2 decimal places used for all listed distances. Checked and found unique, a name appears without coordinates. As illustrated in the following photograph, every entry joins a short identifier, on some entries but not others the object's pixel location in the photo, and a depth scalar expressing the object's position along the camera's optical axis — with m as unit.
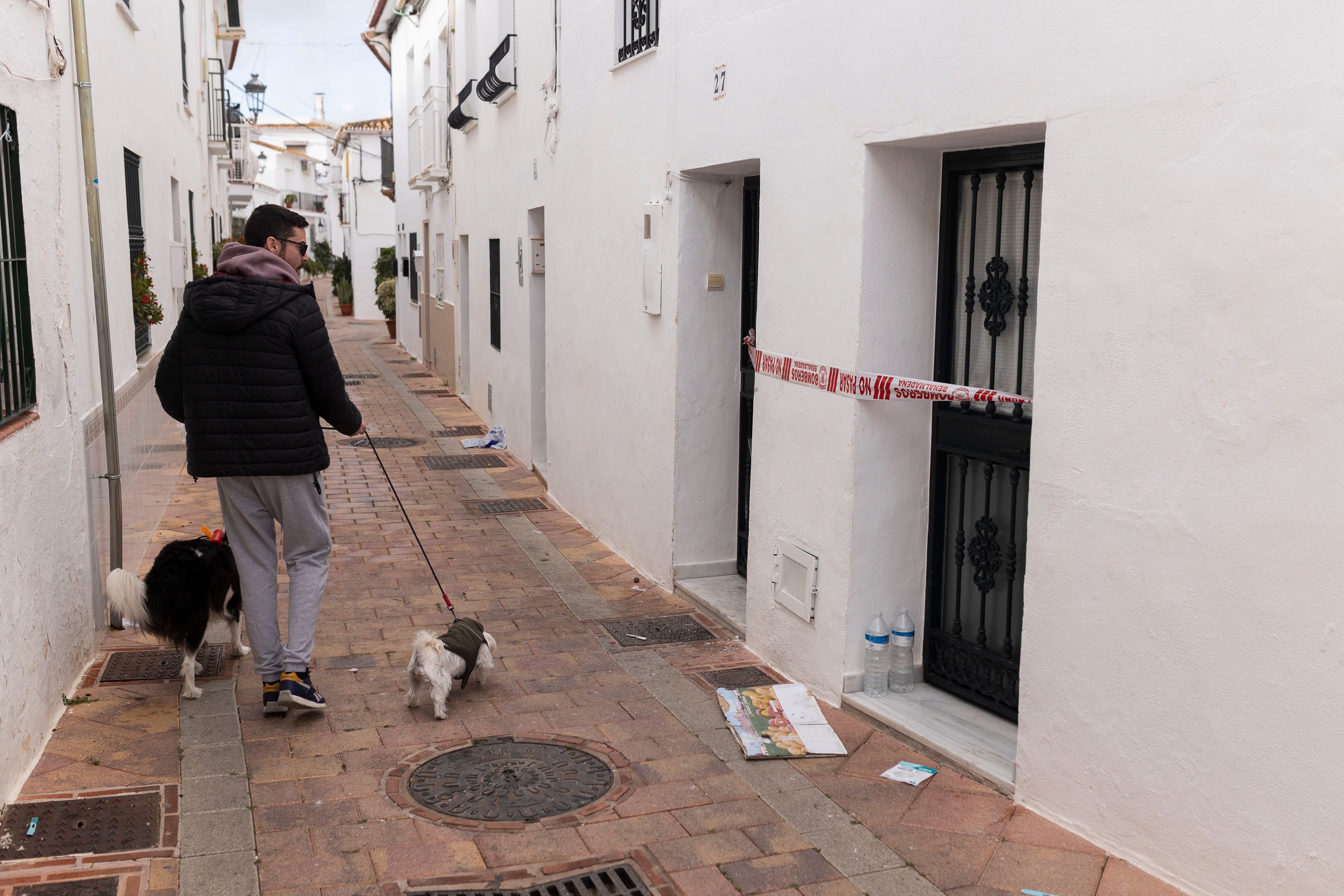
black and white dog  5.05
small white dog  5.09
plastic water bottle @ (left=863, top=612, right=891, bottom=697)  5.20
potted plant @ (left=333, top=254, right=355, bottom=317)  38.47
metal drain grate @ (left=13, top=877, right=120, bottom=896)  3.61
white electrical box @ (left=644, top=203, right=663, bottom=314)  7.31
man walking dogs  4.87
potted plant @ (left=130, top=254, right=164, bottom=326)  8.70
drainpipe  5.94
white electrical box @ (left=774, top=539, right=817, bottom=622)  5.50
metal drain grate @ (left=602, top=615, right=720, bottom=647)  6.42
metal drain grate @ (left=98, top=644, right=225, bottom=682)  5.59
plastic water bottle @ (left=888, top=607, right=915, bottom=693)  5.20
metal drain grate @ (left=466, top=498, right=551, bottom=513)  9.83
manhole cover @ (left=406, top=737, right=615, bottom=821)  4.32
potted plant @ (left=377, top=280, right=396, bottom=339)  30.12
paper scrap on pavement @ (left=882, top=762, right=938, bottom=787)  4.54
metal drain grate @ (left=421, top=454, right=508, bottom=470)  11.84
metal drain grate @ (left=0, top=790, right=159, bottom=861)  3.90
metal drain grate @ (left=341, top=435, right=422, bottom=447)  13.12
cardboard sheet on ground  4.86
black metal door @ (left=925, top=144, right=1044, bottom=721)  4.67
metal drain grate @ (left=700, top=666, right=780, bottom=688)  5.75
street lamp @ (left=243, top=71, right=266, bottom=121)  35.34
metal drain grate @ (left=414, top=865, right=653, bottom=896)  3.71
